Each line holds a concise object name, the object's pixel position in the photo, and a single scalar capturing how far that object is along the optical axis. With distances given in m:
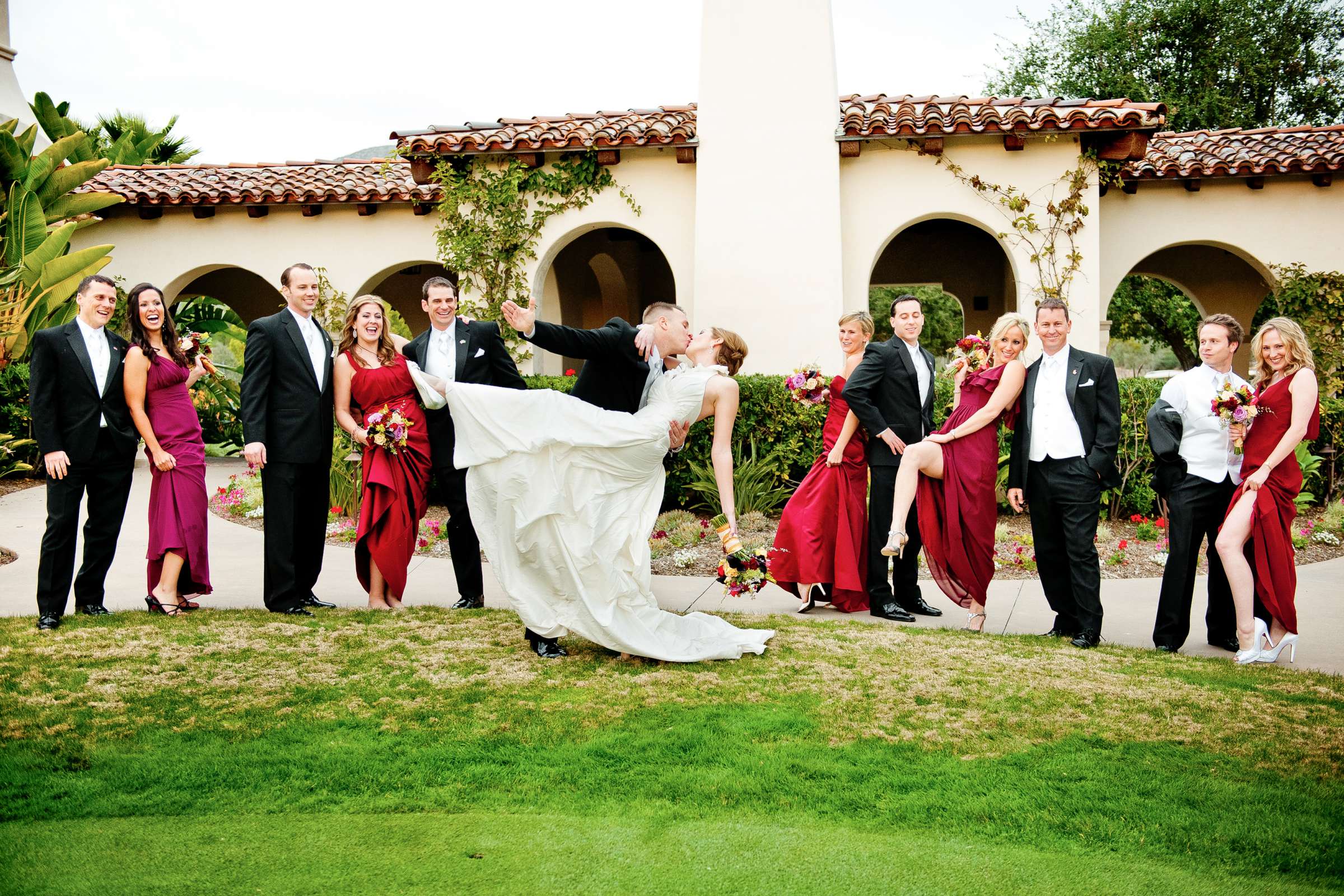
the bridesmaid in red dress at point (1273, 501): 5.55
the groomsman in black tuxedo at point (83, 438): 5.87
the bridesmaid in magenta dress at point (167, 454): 6.22
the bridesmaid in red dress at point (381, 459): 6.55
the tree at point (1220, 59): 25.56
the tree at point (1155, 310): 26.09
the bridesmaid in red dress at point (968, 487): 6.26
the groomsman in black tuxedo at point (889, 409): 6.60
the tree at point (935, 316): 35.72
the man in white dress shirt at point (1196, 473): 5.89
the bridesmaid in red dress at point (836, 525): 6.77
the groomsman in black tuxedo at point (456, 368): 6.68
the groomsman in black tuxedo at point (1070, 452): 5.85
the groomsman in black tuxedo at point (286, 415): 6.38
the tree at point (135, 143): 22.81
